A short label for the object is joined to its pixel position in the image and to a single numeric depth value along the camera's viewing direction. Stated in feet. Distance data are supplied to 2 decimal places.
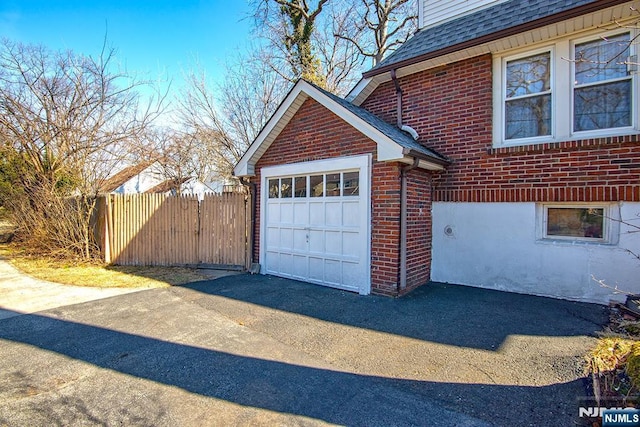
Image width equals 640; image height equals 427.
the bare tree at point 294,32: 51.08
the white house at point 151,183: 39.17
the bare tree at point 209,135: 50.98
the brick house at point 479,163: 17.21
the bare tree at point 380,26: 56.75
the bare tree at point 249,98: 52.44
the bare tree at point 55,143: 31.63
